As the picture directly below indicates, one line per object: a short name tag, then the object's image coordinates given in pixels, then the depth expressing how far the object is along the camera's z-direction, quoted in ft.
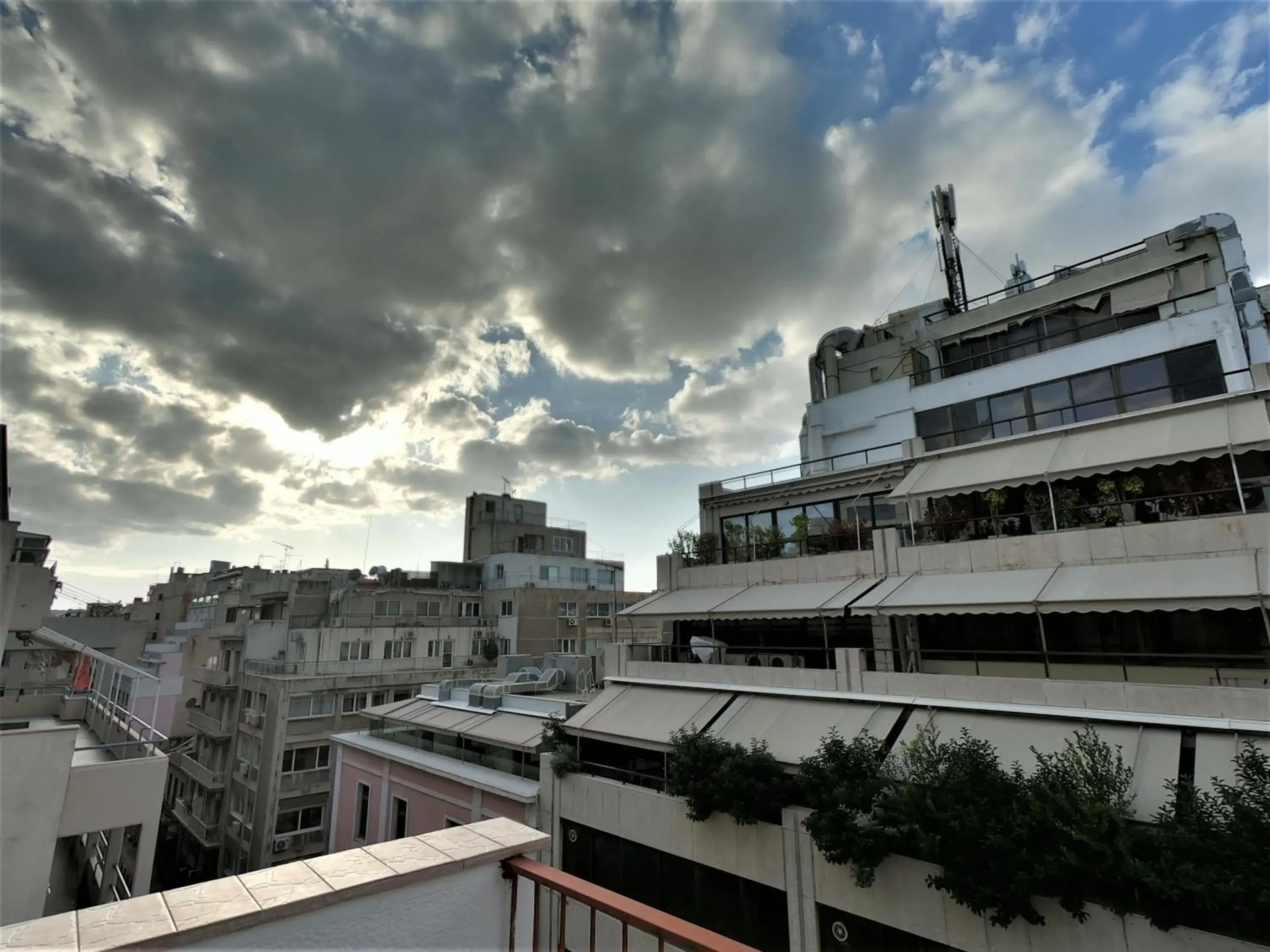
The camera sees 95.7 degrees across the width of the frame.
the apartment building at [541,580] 130.41
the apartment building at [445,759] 54.80
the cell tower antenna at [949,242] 76.38
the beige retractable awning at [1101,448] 36.65
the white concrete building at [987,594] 31.68
